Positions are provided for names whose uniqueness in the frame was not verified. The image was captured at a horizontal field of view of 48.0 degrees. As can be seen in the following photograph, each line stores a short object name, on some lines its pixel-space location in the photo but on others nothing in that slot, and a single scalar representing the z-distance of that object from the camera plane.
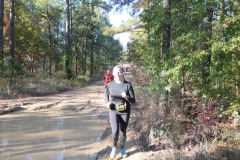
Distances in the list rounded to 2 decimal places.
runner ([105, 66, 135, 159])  5.44
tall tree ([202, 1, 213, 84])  6.34
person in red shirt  13.27
